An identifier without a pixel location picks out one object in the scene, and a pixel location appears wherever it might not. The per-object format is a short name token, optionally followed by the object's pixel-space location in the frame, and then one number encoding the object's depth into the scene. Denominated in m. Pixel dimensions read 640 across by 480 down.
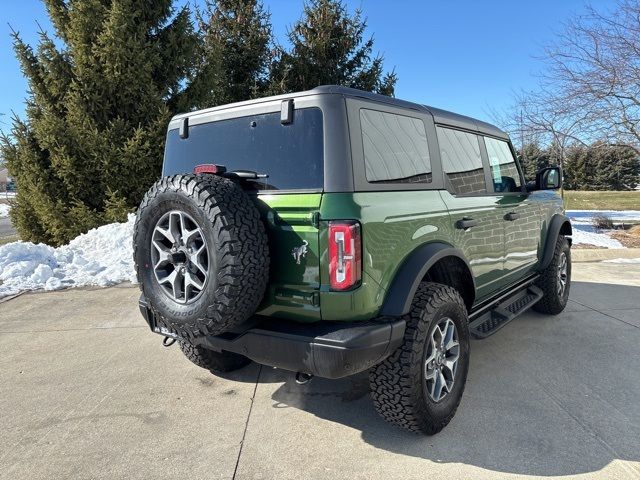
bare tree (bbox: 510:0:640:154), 10.59
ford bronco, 2.29
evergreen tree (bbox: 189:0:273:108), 13.37
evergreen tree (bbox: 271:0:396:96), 13.75
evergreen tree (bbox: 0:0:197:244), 9.02
